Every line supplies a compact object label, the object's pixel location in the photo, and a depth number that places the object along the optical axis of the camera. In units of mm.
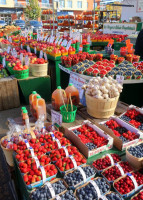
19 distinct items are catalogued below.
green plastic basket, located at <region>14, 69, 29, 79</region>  3631
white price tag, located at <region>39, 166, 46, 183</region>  1510
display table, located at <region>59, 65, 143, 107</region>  3968
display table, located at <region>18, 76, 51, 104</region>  3768
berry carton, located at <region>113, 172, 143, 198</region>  1415
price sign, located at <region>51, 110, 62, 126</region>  2207
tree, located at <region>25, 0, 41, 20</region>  21781
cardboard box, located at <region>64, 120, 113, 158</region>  1822
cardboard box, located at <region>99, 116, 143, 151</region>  1891
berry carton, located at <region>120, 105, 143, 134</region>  2191
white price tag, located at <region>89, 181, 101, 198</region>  1376
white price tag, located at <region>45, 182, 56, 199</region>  1381
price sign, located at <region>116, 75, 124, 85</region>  2707
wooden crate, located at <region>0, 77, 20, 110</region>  3544
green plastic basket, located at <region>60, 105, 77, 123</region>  2278
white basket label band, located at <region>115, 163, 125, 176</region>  1555
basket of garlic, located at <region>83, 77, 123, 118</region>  2230
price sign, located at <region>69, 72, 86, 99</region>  2751
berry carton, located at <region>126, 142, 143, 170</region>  1624
